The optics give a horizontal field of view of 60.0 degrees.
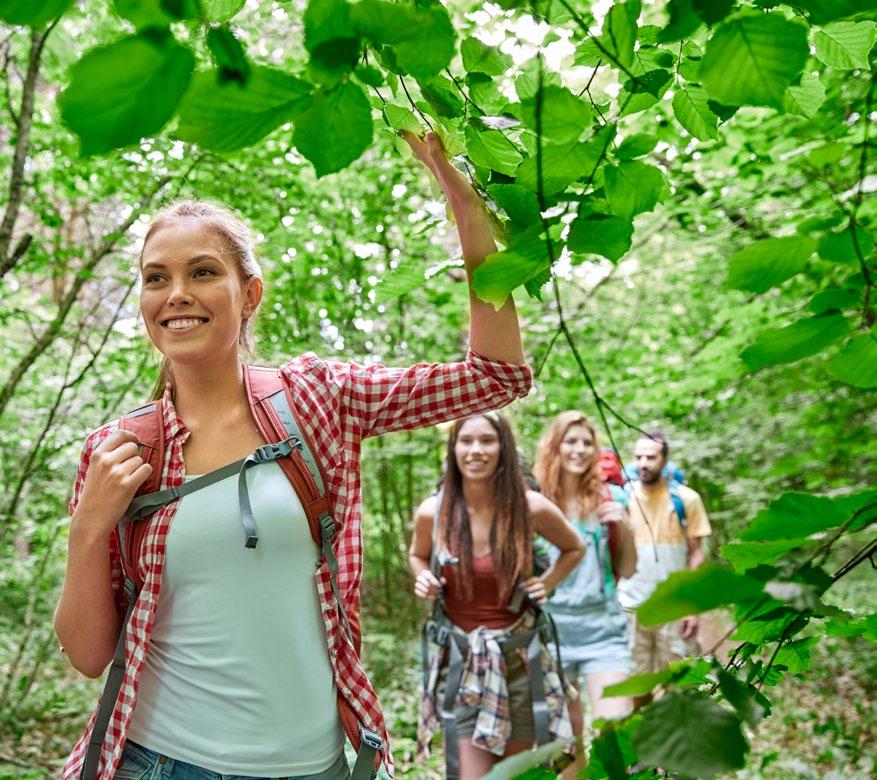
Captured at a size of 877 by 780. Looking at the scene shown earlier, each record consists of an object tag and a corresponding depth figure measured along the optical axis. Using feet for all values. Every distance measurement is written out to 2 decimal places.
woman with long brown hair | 11.21
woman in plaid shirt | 4.84
